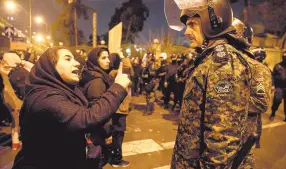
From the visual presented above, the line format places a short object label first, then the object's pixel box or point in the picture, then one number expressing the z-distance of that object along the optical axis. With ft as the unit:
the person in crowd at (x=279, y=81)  21.76
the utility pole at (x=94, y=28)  42.83
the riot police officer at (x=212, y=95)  4.68
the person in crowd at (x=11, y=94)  14.94
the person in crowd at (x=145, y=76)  29.19
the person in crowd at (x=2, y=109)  14.99
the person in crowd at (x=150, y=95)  25.50
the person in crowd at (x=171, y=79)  28.25
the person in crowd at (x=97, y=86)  8.81
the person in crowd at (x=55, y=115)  5.27
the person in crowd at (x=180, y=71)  20.76
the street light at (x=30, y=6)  48.98
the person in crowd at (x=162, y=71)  31.12
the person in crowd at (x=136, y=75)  37.55
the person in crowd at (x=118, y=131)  12.68
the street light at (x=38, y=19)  81.08
